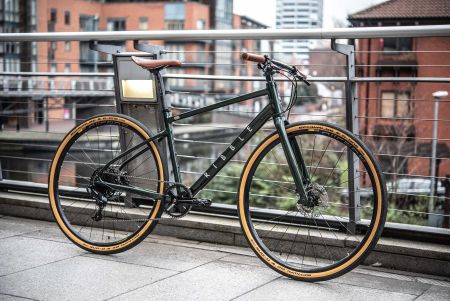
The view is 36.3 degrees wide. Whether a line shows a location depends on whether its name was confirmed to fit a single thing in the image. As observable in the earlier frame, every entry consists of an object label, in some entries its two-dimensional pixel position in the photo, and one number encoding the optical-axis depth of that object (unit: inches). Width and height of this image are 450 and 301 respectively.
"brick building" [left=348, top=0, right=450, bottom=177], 1163.3
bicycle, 136.6
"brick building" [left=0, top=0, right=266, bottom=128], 2910.7
